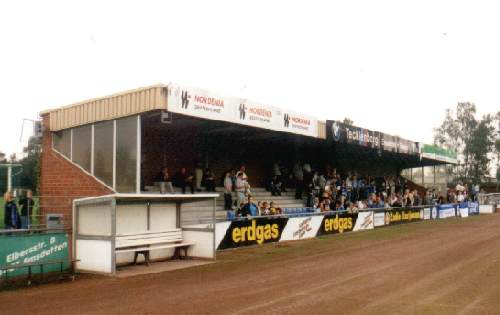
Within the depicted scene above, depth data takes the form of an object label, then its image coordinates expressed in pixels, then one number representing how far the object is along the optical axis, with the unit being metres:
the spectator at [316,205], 22.42
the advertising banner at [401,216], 27.34
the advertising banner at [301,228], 19.42
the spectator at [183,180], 19.41
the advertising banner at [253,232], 16.62
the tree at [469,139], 72.62
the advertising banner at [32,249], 10.59
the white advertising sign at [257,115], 17.15
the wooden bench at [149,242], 12.30
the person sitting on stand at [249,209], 18.30
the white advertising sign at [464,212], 36.90
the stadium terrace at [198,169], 13.86
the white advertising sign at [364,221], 24.32
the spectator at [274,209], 19.92
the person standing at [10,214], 13.41
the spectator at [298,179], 26.30
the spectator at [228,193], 20.31
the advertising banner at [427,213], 32.25
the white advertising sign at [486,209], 41.15
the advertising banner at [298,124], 19.67
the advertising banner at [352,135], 23.03
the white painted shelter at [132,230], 11.72
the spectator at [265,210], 19.48
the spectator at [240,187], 20.27
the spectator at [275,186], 25.42
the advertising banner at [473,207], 39.09
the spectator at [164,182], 17.89
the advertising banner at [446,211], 34.47
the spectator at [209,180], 21.33
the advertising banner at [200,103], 14.23
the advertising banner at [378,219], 25.84
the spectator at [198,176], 21.72
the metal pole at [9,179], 16.60
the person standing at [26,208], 13.87
